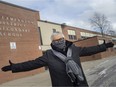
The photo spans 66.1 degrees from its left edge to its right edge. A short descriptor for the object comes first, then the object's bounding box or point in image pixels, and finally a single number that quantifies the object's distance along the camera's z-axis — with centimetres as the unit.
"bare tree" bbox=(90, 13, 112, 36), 2634
